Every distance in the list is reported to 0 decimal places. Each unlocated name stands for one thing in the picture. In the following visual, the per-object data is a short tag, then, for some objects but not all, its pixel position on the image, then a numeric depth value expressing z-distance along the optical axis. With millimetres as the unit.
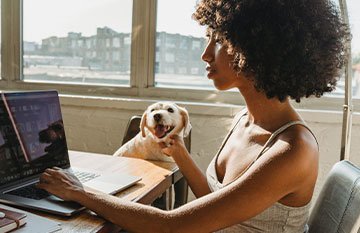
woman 891
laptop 1015
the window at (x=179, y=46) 2388
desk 912
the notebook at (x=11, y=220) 794
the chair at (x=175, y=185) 1692
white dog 1651
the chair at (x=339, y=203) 917
